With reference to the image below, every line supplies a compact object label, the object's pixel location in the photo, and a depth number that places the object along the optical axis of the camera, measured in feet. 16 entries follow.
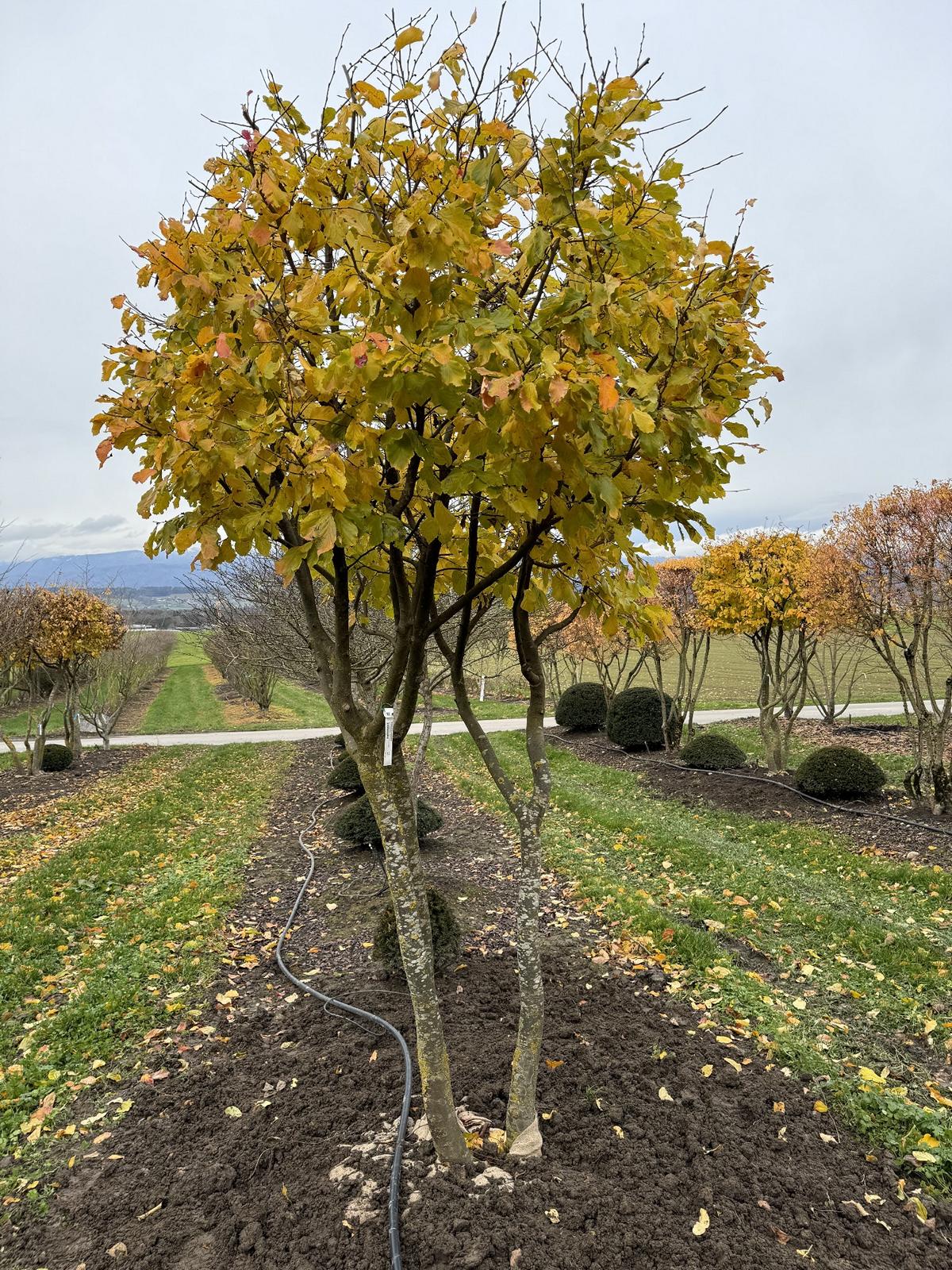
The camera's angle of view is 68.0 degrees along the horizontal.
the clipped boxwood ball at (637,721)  41.50
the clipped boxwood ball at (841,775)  27.25
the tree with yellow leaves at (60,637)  41.70
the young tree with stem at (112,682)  60.64
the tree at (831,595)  25.84
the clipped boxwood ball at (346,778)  30.22
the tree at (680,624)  38.65
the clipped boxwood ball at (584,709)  50.47
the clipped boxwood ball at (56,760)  44.24
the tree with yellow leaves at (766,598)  31.58
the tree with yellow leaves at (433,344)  5.57
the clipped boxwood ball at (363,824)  22.44
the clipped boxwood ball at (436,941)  13.47
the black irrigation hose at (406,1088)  7.29
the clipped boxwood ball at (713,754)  33.91
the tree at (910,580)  23.90
